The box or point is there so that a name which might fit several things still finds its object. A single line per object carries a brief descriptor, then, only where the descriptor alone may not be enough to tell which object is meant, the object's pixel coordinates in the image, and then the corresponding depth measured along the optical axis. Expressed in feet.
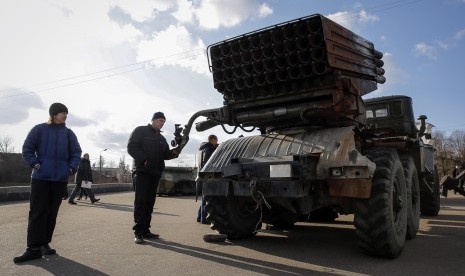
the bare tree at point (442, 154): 135.23
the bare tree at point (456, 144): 210.38
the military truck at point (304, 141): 14.62
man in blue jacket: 15.07
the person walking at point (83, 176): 42.21
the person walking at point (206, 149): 25.19
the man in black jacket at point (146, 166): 18.58
